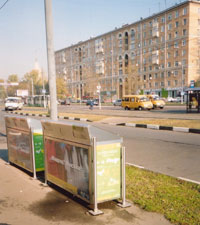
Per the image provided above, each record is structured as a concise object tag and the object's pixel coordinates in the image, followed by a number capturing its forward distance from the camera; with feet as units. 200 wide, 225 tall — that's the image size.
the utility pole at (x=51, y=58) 23.58
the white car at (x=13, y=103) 118.69
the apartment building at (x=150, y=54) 186.50
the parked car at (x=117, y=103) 148.36
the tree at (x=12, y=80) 426.92
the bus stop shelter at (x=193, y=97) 68.18
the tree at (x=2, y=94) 461.86
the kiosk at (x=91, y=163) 11.28
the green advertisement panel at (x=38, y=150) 16.90
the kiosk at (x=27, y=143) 16.87
